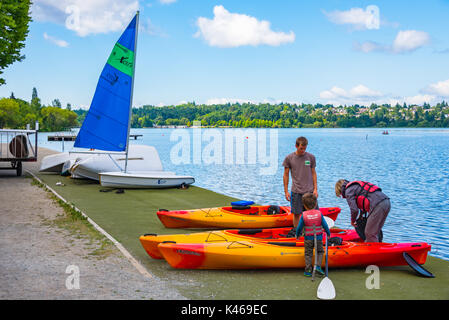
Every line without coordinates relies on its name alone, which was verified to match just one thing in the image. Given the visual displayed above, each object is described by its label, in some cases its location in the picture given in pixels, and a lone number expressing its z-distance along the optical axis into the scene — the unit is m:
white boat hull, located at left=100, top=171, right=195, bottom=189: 16.66
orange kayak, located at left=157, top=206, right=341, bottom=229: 10.41
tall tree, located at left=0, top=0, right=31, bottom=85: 19.97
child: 6.93
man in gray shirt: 8.48
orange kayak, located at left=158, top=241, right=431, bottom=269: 7.20
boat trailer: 19.35
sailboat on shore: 16.95
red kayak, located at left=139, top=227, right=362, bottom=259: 7.66
